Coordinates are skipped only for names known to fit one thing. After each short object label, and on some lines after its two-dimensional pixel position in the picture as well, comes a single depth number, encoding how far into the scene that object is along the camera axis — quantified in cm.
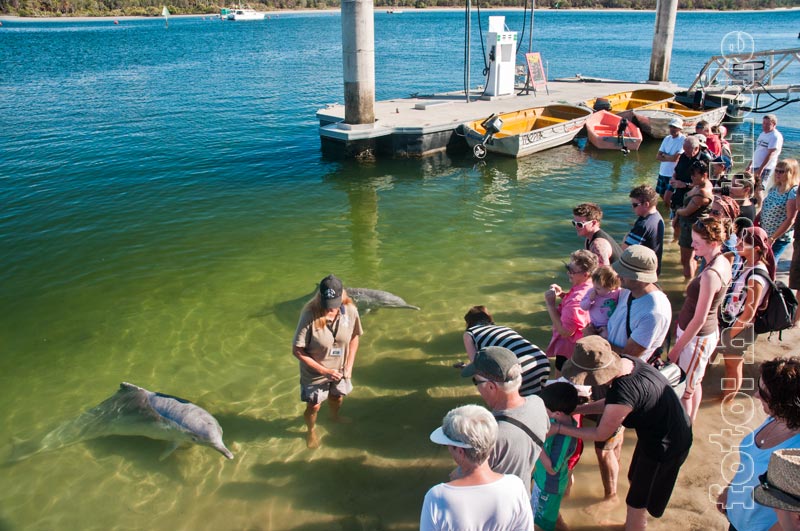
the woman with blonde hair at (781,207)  650
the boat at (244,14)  9938
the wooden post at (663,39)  2336
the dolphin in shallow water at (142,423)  521
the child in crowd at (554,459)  346
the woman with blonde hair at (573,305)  478
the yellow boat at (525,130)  1630
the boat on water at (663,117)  1800
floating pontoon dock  1684
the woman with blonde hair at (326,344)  466
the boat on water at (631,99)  2036
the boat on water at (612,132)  1678
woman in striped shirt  417
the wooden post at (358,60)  1563
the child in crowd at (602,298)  444
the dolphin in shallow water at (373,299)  793
